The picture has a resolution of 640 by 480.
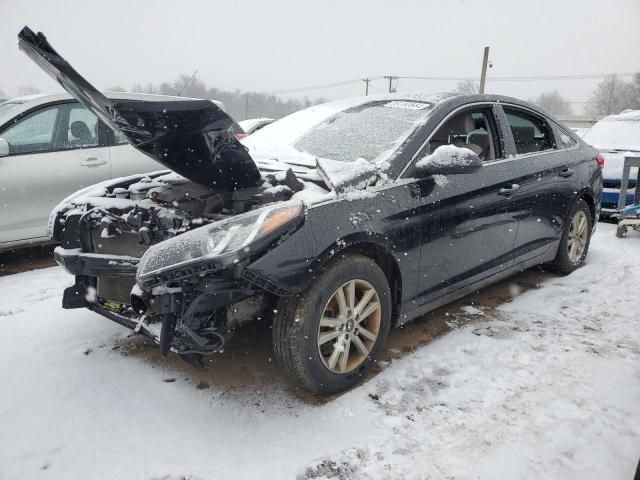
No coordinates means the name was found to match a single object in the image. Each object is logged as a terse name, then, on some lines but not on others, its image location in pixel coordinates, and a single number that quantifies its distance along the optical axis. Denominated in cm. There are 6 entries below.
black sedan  215
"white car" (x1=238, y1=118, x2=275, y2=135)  1157
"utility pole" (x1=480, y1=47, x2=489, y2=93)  2919
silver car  458
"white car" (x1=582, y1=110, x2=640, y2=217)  704
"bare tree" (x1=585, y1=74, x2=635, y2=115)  8188
